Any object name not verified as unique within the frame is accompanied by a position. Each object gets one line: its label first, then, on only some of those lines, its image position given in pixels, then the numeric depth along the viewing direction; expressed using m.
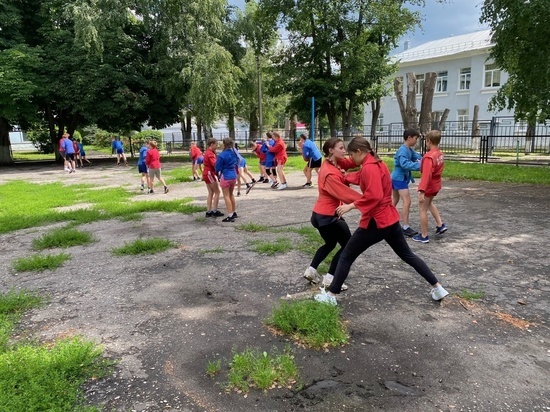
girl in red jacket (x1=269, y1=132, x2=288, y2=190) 13.16
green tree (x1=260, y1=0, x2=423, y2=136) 28.03
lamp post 33.97
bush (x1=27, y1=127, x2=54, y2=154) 40.69
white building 37.94
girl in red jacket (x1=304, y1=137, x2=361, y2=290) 4.33
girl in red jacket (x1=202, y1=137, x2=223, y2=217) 9.10
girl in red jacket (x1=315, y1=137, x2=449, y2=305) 3.96
